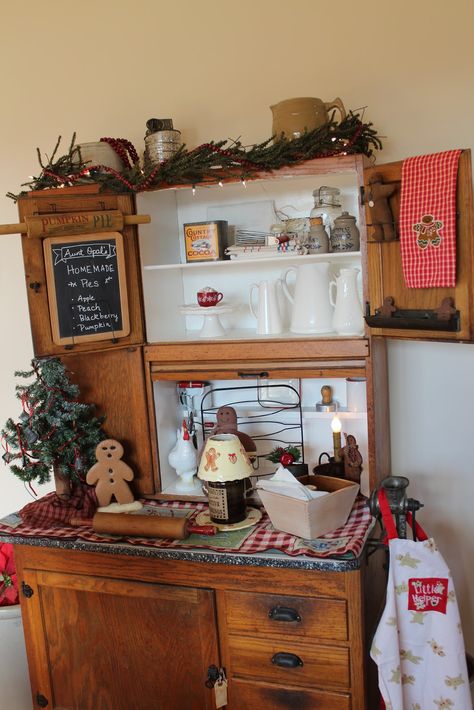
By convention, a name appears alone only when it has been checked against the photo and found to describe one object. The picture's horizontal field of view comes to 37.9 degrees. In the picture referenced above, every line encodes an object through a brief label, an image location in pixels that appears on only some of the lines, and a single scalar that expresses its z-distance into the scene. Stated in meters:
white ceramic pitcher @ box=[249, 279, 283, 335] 2.07
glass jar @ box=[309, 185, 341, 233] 2.04
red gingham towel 1.60
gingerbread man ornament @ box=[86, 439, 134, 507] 2.09
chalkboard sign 1.94
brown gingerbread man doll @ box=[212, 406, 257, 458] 2.07
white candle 1.99
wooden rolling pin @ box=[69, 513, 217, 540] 1.84
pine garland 1.86
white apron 1.61
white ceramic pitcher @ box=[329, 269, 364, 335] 1.94
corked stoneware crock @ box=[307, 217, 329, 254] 1.99
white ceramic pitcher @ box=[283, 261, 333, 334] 2.00
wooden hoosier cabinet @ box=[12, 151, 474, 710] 1.70
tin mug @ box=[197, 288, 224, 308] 2.09
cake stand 2.09
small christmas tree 2.06
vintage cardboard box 2.12
